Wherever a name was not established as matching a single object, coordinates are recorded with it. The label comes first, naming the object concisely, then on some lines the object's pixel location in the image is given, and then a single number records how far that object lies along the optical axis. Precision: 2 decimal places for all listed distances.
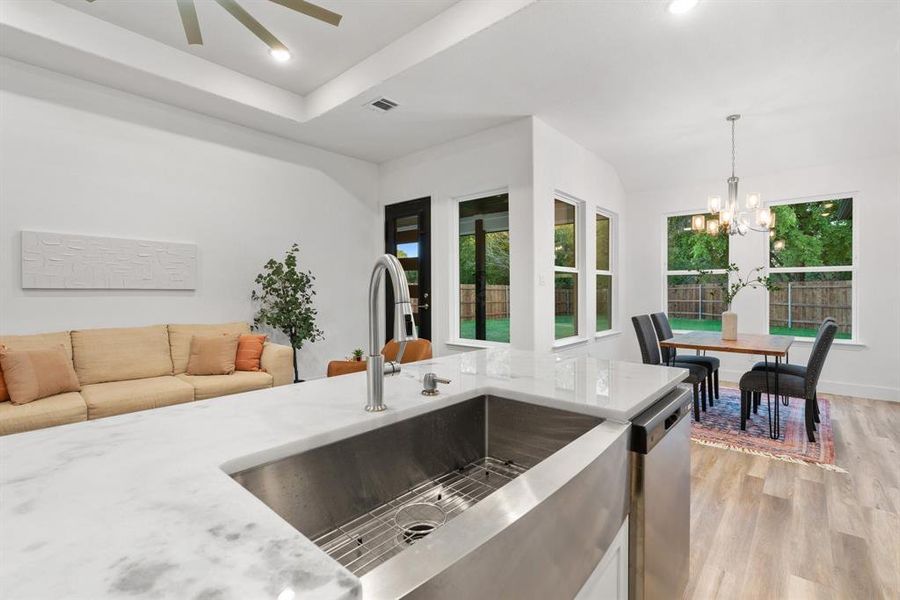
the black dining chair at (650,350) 3.77
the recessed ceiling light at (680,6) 2.40
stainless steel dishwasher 1.11
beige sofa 2.60
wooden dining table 3.35
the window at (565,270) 4.68
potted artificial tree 4.18
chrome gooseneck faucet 0.93
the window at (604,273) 5.45
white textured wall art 3.15
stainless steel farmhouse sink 0.58
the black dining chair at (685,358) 4.07
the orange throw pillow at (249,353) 3.64
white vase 4.02
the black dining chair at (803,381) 3.13
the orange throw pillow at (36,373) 2.65
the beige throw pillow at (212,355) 3.47
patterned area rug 2.99
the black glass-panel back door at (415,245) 5.00
